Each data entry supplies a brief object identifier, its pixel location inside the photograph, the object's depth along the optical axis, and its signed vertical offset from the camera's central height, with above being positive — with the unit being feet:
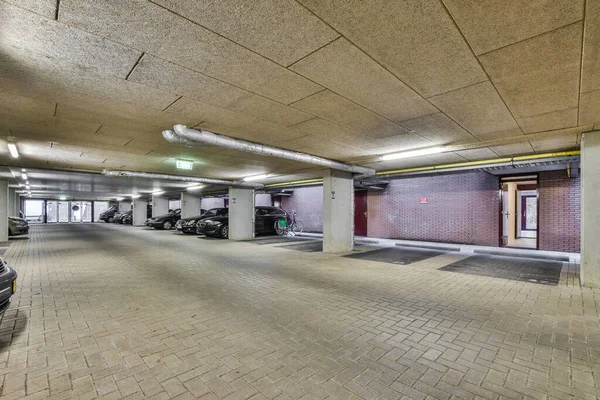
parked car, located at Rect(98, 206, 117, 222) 91.91 -4.97
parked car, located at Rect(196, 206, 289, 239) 44.68 -3.62
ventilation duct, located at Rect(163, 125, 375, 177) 15.93 +3.65
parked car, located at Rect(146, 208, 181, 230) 59.82 -4.50
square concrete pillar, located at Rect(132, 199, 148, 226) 76.84 -3.29
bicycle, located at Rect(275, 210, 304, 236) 50.52 -4.82
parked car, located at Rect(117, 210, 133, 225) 80.64 -5.17
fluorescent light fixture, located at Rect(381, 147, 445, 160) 21.31 +3.79
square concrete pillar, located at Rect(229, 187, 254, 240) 43.65 -2.03
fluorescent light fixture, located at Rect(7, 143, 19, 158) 20.31 +3.79
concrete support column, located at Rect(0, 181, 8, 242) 39.70 -1.76
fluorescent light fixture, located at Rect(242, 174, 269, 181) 38.58 +3.25
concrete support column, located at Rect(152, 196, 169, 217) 69.07 -1.47
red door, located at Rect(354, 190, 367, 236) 49.01 -2.10
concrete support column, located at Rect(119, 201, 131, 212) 101.42 -2.17
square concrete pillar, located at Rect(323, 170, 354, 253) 30.40 -1.25
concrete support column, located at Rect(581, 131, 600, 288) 16.84 -0.58
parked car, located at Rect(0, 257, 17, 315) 9.86 -3.08
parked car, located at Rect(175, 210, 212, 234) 48.65 -4.24
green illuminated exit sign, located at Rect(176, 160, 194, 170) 26.61 +3.41
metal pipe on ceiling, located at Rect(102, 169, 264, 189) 33.57 +2.91
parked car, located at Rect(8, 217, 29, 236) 44.86 -4.35
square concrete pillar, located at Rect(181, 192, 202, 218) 60.13 -0.82
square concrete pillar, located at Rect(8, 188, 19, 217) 61.41 -0.76
